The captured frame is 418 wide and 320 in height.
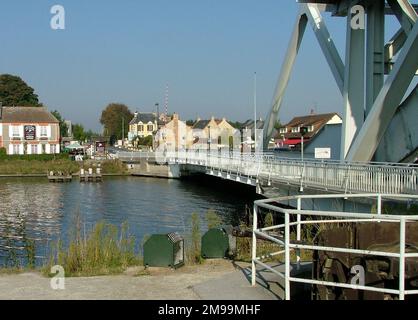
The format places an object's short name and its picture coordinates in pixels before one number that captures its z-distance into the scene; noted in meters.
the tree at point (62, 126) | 140.25
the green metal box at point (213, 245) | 11.82
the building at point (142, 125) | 164.75
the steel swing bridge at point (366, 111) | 23.88
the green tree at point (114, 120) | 162.88
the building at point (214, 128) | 152.43
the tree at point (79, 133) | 149.00
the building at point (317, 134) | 46.09
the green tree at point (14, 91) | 116.94
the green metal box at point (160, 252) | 10.80
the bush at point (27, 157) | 85.50
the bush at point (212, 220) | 15.75
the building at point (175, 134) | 126.45
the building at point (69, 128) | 149.56
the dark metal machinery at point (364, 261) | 7.30
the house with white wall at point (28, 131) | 93.19
